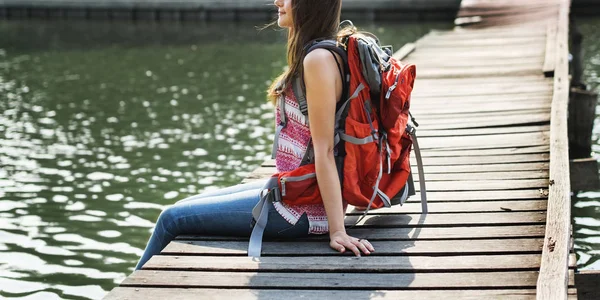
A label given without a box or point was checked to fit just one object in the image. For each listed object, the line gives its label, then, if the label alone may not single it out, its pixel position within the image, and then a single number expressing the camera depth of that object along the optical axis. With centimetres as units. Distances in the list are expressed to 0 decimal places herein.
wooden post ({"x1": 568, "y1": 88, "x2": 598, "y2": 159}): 1033
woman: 410
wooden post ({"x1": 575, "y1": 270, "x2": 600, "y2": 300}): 506
